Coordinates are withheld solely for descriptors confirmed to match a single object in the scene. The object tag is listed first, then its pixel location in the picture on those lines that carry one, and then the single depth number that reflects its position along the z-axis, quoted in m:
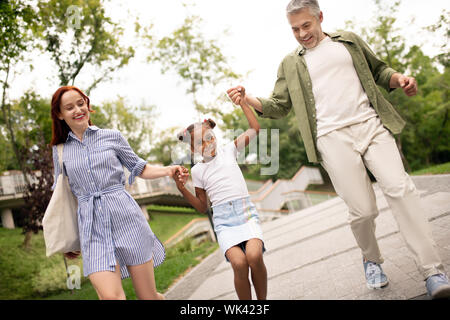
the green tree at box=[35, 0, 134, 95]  7.42
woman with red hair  2.25
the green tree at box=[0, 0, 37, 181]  5.90
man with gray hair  2.42
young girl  2.30
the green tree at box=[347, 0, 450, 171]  15.93
